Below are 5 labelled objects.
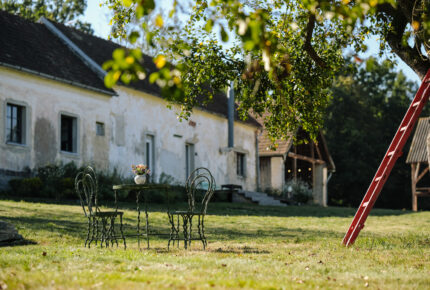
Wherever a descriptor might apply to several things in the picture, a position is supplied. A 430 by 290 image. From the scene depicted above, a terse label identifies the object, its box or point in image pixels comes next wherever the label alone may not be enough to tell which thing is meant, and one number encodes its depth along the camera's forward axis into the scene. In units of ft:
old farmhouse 63.10
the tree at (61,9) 124.79
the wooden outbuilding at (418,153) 99.91
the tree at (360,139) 146.00
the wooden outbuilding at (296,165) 109.19
